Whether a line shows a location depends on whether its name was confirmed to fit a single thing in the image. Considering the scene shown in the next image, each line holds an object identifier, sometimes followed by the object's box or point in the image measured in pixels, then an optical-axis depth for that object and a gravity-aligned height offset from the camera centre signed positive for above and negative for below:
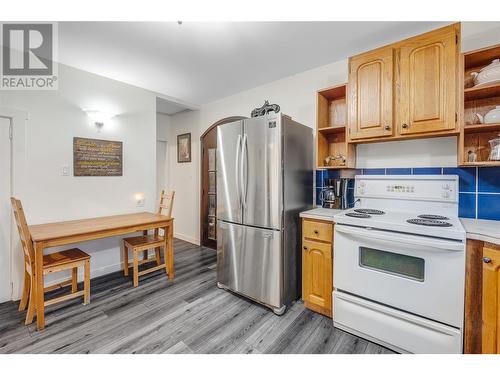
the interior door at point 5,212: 2.26 -0.27
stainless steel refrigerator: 2.10 -0.17
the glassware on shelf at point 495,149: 1.64 +0.27
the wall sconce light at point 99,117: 2.77 +0.85
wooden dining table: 1.91 -0.44
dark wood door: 3.99 -0.09
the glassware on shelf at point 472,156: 1.80 +0.24
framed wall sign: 2.71 +0.35
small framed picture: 4.32 +0.72
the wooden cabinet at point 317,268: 2.04 -0.76
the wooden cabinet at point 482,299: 1.34 -0.68
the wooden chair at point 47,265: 1.89 -0.73
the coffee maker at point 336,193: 2.38 -0.08
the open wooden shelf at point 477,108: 1.66 +0.63
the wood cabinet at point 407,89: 1.71 +0.80
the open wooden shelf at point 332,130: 2.30 +0.58
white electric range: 1.46 -0.59
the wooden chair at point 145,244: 2.66 -0.71
